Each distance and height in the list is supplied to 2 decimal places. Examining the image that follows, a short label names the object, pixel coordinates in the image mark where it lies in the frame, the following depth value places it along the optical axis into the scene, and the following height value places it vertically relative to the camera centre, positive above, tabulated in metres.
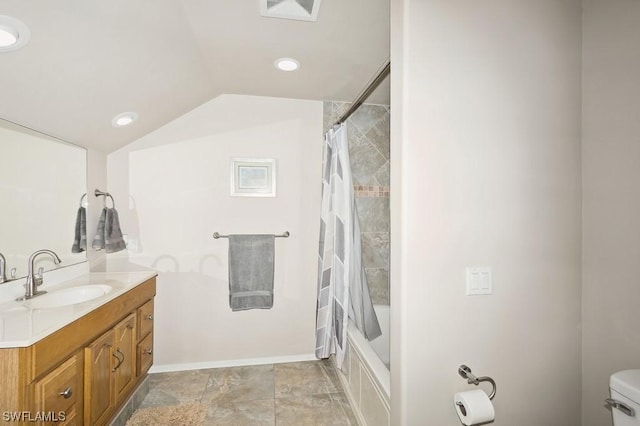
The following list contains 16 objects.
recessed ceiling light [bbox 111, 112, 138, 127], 2.03 +0.67
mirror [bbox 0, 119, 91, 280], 1.58 +0.10
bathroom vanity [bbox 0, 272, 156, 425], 1.08 -0.66
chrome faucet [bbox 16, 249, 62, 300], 1.58 -0.40
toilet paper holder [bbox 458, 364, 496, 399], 1.06 -0.62
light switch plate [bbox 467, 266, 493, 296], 1.15 -0.27
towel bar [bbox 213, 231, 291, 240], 2.52 -0.21
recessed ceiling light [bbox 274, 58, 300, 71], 2.01 +1.06
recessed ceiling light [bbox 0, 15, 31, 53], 1.13 +0.72
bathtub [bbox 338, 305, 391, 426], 1.45 -0.99
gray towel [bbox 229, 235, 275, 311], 2.53 -0.53
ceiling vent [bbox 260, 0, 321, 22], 1.44 +1.05
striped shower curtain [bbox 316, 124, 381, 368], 2.08 -0.41
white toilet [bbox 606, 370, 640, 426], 0.91 -0.60
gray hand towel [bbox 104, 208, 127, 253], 2.20 -0.17
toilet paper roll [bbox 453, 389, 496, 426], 1.00 -0.69
